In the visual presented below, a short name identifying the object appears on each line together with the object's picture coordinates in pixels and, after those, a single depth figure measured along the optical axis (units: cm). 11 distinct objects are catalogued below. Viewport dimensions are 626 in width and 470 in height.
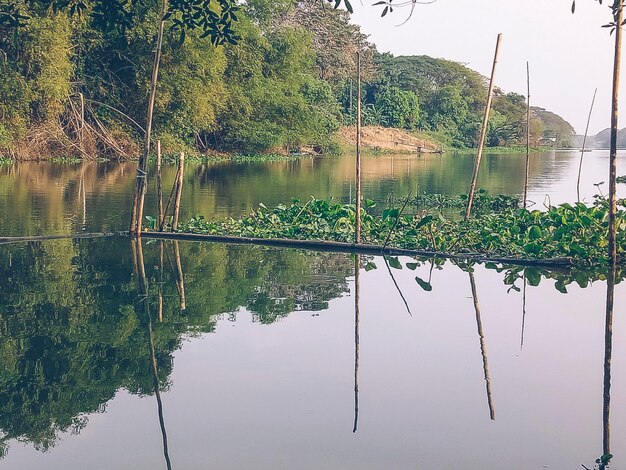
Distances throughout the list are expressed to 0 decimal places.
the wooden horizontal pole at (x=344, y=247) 1017
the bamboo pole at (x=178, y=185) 1168
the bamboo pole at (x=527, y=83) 1625
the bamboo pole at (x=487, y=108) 1182
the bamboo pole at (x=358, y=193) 1058
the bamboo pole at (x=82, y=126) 3201
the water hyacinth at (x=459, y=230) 1027
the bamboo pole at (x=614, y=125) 897
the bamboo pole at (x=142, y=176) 1147
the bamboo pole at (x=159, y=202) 1187
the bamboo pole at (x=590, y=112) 1992
